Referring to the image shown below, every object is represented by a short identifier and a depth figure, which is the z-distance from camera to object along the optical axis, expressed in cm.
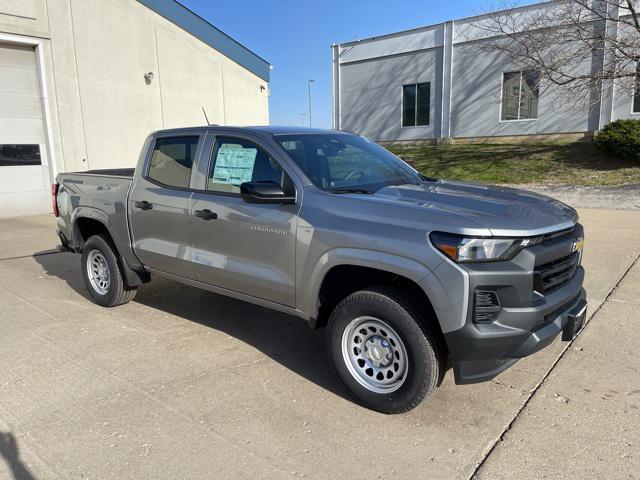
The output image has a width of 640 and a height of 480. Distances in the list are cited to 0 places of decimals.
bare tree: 1675
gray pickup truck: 290
